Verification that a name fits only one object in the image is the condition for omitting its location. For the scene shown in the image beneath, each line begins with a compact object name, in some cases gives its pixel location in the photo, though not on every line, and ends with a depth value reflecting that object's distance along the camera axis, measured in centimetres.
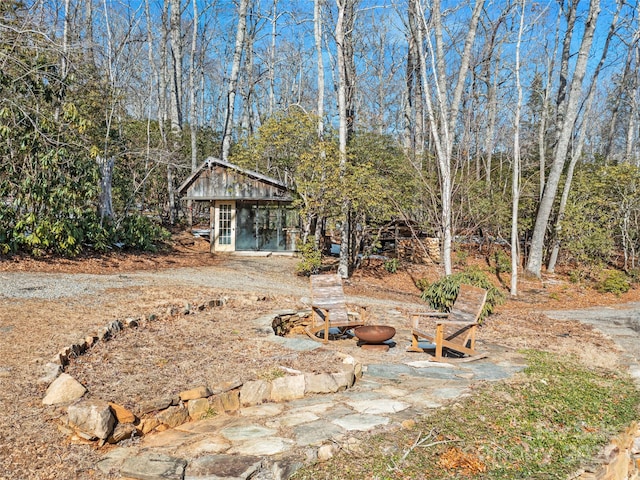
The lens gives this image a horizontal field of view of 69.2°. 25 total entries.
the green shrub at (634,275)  1619
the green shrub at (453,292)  887
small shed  1783
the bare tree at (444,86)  1055
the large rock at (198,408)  387
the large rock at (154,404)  371
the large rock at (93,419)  334
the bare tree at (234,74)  1875
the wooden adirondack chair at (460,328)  583
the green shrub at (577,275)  1612
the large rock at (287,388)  424
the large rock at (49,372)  414
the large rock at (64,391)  380
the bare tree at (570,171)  1670
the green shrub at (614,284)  1488
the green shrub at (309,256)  1316
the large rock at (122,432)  339
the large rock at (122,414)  354
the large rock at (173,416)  371
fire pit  611
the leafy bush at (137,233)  1416
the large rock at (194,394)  393
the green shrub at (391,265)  1548
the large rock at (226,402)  397
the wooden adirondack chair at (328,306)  682
